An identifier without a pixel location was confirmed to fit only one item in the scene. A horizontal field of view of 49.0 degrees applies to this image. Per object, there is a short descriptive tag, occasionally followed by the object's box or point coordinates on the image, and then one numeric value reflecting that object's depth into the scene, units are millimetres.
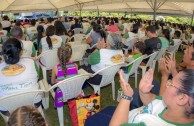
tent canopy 13203
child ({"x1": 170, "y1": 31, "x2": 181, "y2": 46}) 6112
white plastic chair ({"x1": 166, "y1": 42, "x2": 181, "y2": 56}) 5710
